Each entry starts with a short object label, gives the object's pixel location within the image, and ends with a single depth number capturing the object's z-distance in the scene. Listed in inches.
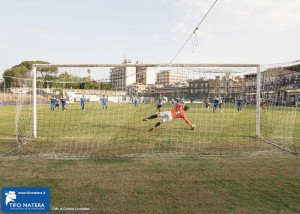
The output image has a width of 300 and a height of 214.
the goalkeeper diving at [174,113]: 437.4
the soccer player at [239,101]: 1002.0
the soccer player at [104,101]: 1193.5
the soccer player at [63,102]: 1088.8
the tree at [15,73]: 2984.7
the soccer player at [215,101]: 1024.2
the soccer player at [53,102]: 1044.8
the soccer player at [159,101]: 841.7
